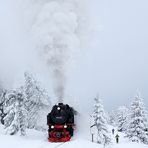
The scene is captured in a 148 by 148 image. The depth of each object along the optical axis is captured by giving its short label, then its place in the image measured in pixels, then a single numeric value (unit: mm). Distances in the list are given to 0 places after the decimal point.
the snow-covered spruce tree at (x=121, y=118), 68750
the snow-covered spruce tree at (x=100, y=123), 36281
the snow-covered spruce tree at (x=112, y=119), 94725
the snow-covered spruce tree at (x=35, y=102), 43312
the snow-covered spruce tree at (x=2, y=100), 39406
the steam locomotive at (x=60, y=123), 24688
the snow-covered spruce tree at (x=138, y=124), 41166
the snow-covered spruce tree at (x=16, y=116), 28069
